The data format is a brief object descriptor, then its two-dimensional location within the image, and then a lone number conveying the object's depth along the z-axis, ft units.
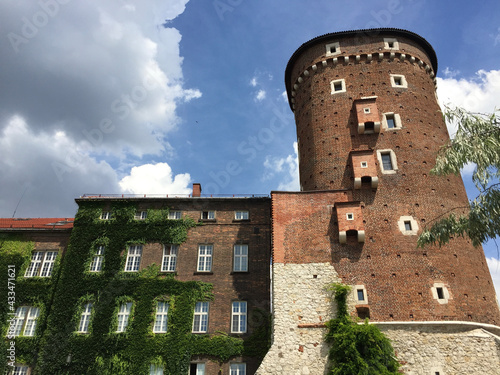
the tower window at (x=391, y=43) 88.73
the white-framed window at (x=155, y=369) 71.05
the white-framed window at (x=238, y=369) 70.74
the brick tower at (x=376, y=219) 60.54
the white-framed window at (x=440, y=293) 62.69
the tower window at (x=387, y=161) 75.10
